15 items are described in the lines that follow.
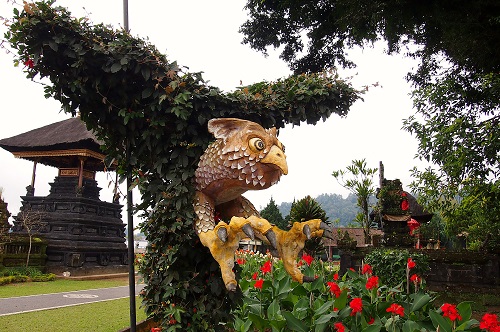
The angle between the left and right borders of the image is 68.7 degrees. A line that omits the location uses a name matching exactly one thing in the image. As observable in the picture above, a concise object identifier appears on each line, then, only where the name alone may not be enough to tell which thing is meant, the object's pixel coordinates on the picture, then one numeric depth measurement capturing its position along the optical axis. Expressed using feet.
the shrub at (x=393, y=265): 22.38
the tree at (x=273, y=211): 85.75
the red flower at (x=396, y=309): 8.63
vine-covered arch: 7.31
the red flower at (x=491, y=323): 8.27
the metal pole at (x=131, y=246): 8.43
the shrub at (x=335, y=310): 10.11
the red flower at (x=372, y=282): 10.75
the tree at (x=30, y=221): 42.96
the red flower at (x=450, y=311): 8.69
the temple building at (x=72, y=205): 45.09
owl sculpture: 6.09
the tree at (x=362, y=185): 38.55
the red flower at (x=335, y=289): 11.19
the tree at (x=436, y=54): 16.93
